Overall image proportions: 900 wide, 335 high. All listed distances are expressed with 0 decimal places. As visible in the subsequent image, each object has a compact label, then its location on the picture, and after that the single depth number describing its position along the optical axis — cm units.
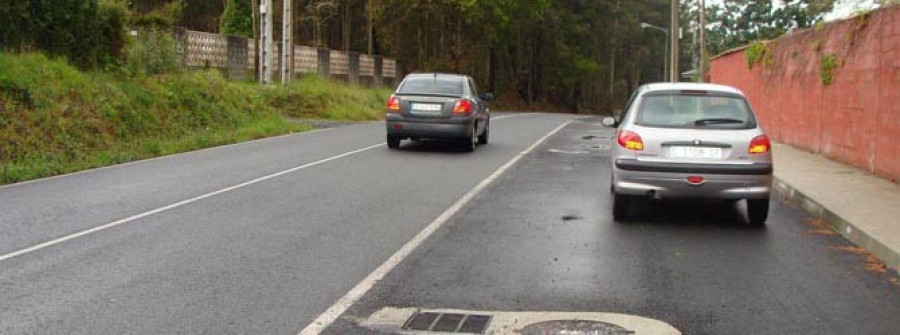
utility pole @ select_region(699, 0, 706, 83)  4100
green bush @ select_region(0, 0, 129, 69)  1834
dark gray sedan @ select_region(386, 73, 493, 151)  1739
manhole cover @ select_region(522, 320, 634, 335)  557
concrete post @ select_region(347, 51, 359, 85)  4514
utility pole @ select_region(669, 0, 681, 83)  4044
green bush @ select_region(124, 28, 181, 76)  2230
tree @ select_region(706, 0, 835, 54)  4962
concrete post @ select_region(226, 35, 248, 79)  3285
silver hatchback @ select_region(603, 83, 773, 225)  924
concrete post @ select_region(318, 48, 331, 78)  4091
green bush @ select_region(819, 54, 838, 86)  1632
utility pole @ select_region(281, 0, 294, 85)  3162
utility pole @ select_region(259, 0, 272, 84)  2947
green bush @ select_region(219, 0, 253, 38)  4600
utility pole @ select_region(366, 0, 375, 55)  5650
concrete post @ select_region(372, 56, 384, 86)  4981
